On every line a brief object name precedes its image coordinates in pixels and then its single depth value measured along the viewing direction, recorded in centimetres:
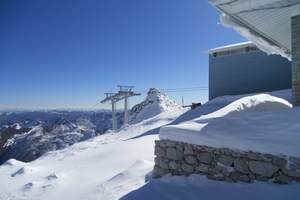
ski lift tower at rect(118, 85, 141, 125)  2216
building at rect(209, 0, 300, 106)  422
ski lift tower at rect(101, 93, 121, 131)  2244
